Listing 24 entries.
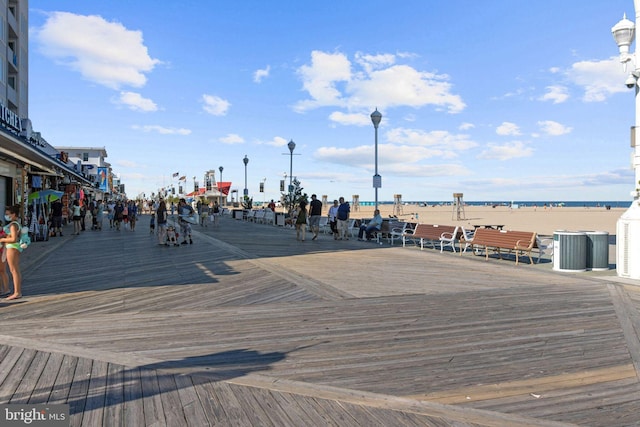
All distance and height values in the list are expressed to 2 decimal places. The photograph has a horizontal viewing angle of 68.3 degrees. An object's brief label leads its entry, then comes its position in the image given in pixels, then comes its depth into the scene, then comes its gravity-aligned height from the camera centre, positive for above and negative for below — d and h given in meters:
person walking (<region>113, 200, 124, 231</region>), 22.03 -0.30
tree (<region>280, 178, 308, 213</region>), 30.84 +0.93
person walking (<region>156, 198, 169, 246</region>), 15.16 -0.42
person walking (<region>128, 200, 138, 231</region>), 22.63 -0.35
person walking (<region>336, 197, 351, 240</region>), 17.34 -0.28
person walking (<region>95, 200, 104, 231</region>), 23.81 -0.44
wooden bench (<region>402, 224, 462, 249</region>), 13.59 -0.63
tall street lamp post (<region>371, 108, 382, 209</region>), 17.32 +2.37
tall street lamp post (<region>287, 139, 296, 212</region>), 26.81 +2.69
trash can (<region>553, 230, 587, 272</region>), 9.81 -0.82
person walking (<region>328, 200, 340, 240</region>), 18.70 -0.41
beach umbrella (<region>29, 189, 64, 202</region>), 17.38 +0.43
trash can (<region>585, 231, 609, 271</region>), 9.98 -0.82
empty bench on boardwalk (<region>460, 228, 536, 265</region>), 10.80 -0.67
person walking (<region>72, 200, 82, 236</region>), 20.02 -0.47
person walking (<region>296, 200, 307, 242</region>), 16.84 -0.28
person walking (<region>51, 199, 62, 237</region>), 18.52 -0.44
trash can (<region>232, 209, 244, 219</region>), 40.53 -0.43
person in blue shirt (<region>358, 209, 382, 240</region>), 17.38 -0.58
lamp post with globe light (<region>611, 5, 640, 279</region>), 8.67 +0.29
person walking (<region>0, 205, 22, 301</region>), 6.49 -0.52
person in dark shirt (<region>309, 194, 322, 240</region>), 17.81 -0.08
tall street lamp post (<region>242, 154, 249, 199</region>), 37.81 +3.41
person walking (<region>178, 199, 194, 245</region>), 15.53 -0.29
